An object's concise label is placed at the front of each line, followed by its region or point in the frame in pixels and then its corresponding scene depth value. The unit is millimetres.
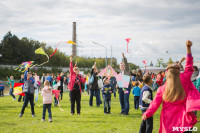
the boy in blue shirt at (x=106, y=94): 10781
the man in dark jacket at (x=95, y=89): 14102
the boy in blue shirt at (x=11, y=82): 19648
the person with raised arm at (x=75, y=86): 10422
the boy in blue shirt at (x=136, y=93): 12280
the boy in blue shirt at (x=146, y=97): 5848
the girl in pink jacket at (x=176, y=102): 4051
